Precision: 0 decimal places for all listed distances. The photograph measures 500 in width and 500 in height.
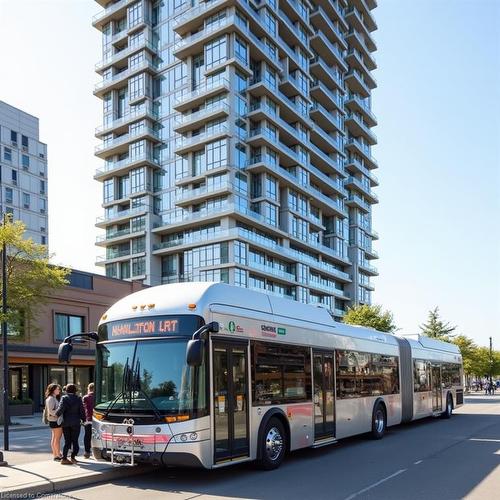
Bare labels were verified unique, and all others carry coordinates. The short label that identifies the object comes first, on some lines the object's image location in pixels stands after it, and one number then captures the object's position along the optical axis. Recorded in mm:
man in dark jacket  11188
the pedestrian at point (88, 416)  12086
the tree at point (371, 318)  56469
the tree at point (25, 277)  25344
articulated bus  9344
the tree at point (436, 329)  68562
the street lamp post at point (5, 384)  14117
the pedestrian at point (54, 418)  11609
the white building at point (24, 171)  83062
